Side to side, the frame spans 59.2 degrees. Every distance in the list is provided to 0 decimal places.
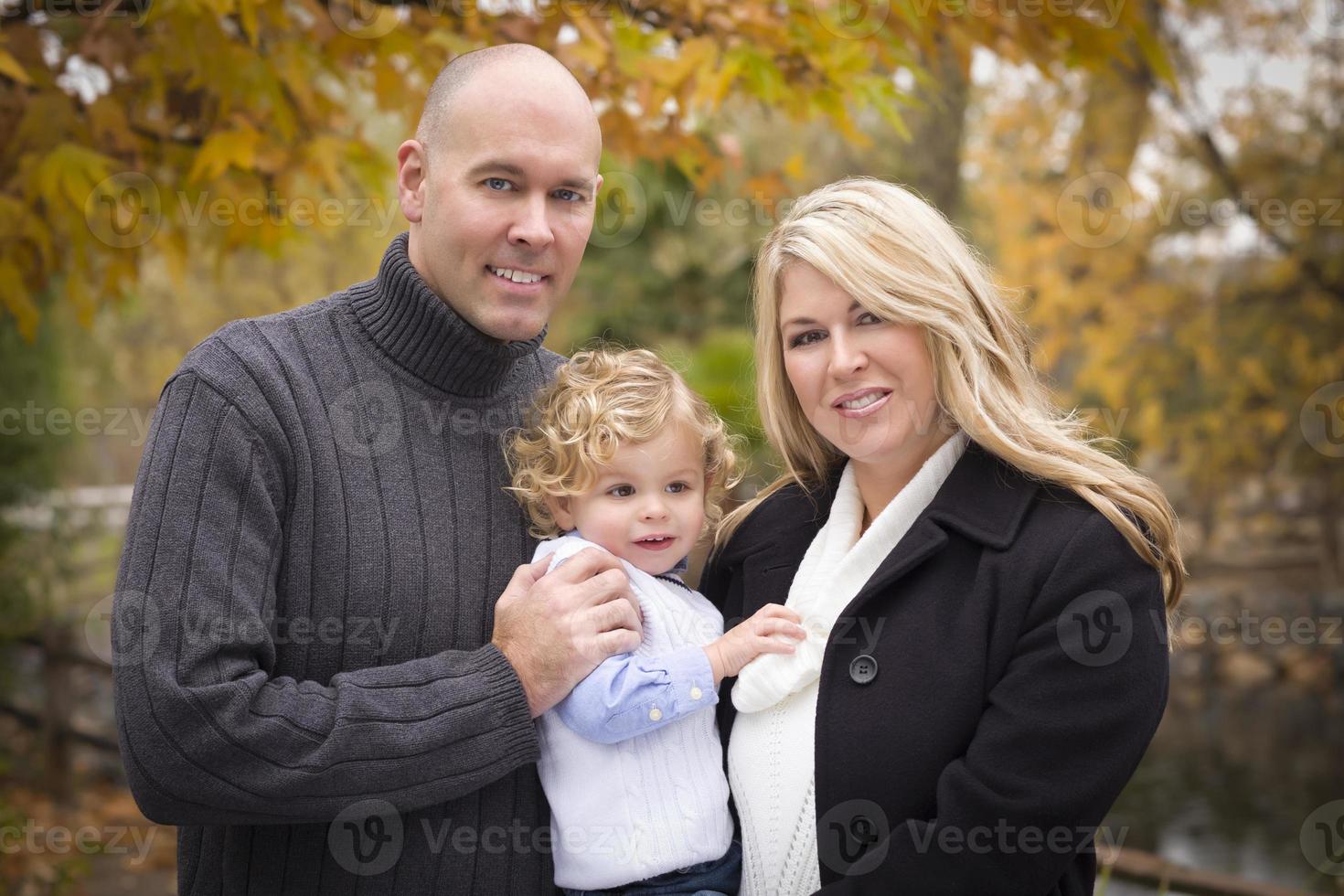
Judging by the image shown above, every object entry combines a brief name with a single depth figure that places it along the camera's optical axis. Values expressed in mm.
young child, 2256
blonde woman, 2031
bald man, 1979
